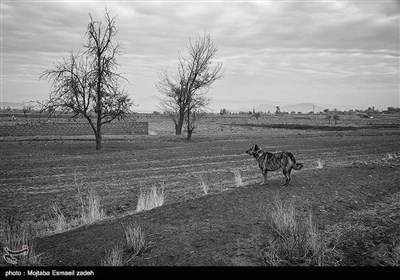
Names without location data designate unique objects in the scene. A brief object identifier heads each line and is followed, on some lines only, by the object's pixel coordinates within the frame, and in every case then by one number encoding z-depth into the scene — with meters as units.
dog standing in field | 10.51
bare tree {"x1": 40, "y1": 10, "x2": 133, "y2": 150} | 22.38
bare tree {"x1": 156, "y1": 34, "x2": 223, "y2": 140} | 40.41
